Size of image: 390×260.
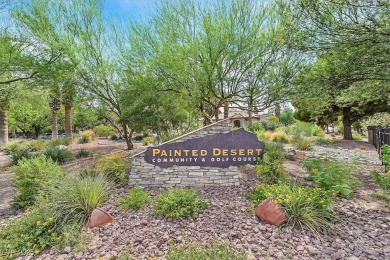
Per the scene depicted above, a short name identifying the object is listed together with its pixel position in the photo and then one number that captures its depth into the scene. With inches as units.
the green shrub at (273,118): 942.5
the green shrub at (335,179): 166.5
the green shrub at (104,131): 829.8
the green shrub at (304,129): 632.3
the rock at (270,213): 137.0
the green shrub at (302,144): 415.8
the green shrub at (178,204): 150.4
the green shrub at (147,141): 532.1
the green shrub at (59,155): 355.5
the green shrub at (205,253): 108.3
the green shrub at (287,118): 1221.9
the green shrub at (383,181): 183.0
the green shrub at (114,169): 205.6
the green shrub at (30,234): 126.7
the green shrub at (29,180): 180.4
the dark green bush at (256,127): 665.8
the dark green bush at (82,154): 403.0
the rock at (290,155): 313.0
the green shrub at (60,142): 529.7
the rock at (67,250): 122.9
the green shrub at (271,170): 191.2
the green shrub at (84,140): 637.5
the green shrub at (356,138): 599.5
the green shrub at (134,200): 163.8
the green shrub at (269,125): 764.6
